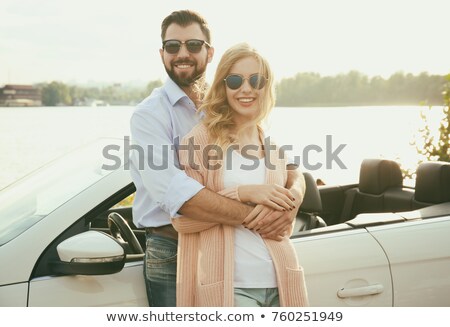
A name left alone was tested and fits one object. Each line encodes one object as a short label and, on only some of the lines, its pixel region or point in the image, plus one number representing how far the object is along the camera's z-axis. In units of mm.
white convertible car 2221
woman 2109
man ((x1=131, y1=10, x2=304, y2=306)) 2119
